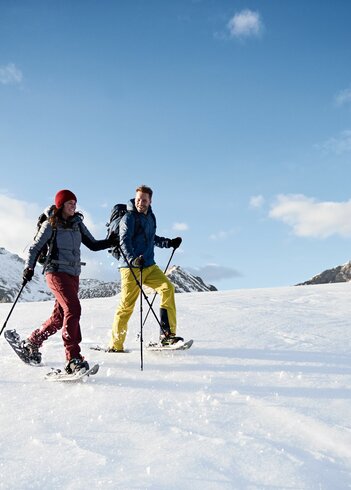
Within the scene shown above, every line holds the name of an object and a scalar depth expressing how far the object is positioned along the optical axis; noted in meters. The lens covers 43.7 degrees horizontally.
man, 6.07
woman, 5.15
